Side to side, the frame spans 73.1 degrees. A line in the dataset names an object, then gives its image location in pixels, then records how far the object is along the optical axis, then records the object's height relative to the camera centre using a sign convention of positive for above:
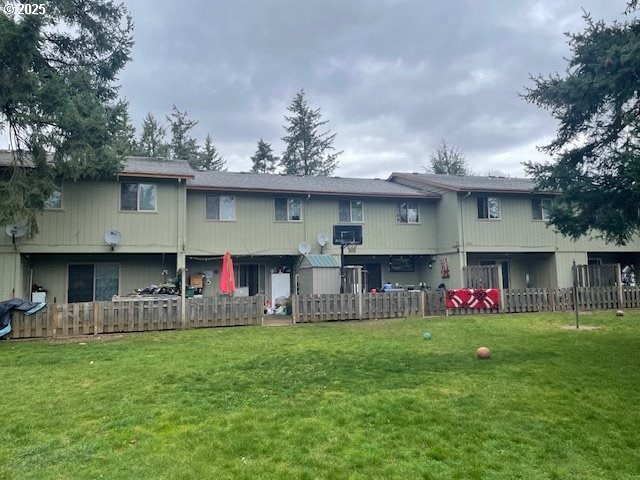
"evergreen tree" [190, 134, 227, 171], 41.41 +11.90
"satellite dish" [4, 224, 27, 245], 14.20 +1.76
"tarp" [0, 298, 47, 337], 10.86 -0.63
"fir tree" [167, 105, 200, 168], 41.08 +13.99
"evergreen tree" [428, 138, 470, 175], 45.47 +12.07
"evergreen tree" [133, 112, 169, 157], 39.86 +13.39
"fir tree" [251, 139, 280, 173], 42.59 +11.82
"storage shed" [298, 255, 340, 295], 16.33 +0.09
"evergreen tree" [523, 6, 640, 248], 8.33 +3.11
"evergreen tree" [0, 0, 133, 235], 12.04 +5.41
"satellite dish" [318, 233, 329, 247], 18.62 +1.58
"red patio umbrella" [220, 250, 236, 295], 13.68 +0.00
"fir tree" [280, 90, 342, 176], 42.50 +12.89
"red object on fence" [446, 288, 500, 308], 15.16 -0.89
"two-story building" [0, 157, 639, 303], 15.49 +1.86
